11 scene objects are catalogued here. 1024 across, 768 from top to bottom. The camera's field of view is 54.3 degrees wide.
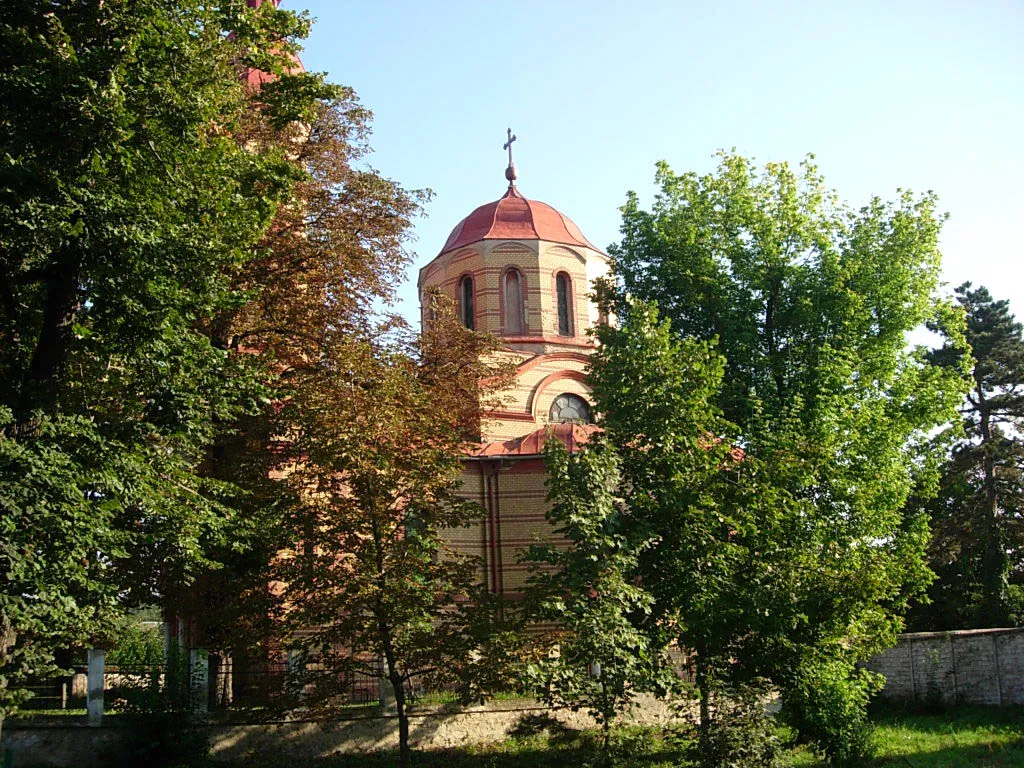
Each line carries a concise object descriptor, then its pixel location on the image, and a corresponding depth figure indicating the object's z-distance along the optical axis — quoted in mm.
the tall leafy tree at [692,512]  13617
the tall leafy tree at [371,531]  13023
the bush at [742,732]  12680
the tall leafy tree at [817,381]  14992
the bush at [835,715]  15172
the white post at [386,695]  15406
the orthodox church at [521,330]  24219
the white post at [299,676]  13148
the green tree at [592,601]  12289
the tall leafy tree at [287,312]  13383
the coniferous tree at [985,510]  24906
